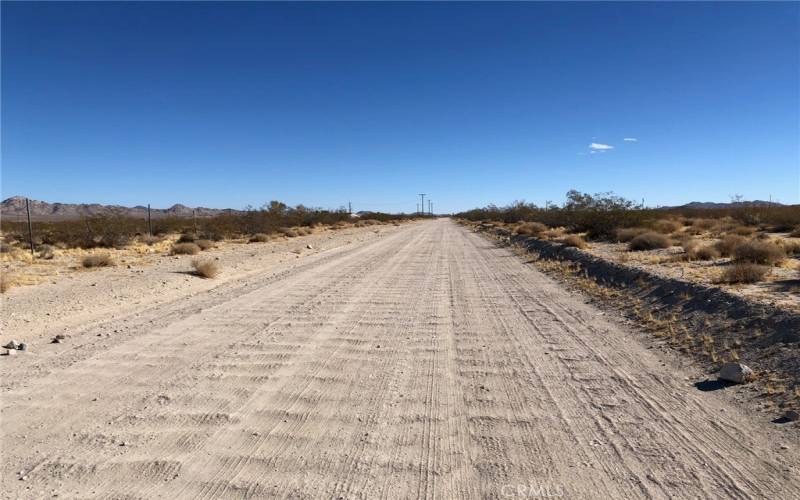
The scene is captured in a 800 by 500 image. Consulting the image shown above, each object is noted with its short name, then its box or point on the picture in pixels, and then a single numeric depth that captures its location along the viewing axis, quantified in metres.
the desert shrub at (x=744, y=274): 11.03
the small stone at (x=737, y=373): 5.90
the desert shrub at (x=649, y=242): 20.80
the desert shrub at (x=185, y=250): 25.25
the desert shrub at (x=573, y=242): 23.44
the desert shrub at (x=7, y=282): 12.66
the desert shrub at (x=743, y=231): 28.92
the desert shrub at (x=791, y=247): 17.69
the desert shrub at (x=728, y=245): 16.41
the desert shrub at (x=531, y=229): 36.54
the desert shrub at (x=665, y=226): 29.88
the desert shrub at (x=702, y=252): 16.44
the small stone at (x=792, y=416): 4.86
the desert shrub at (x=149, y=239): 33.58
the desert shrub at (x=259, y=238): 36.73
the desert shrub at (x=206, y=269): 16.20
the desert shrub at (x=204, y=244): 28.92
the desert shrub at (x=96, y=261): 19.11
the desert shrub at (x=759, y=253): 13.66
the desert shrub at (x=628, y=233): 25.16
